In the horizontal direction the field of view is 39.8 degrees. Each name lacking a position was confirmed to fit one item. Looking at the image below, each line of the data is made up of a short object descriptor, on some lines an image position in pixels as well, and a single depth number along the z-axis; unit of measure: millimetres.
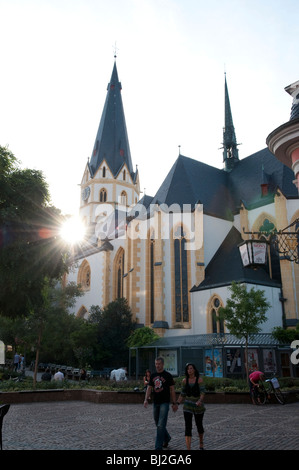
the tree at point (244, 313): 18156
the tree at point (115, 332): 30906
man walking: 6383
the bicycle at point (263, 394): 13238
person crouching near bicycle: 12906
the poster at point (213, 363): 20377
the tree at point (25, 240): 14336
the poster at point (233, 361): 20328
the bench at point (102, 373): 28094
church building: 23453
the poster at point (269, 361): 20766
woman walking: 6555
